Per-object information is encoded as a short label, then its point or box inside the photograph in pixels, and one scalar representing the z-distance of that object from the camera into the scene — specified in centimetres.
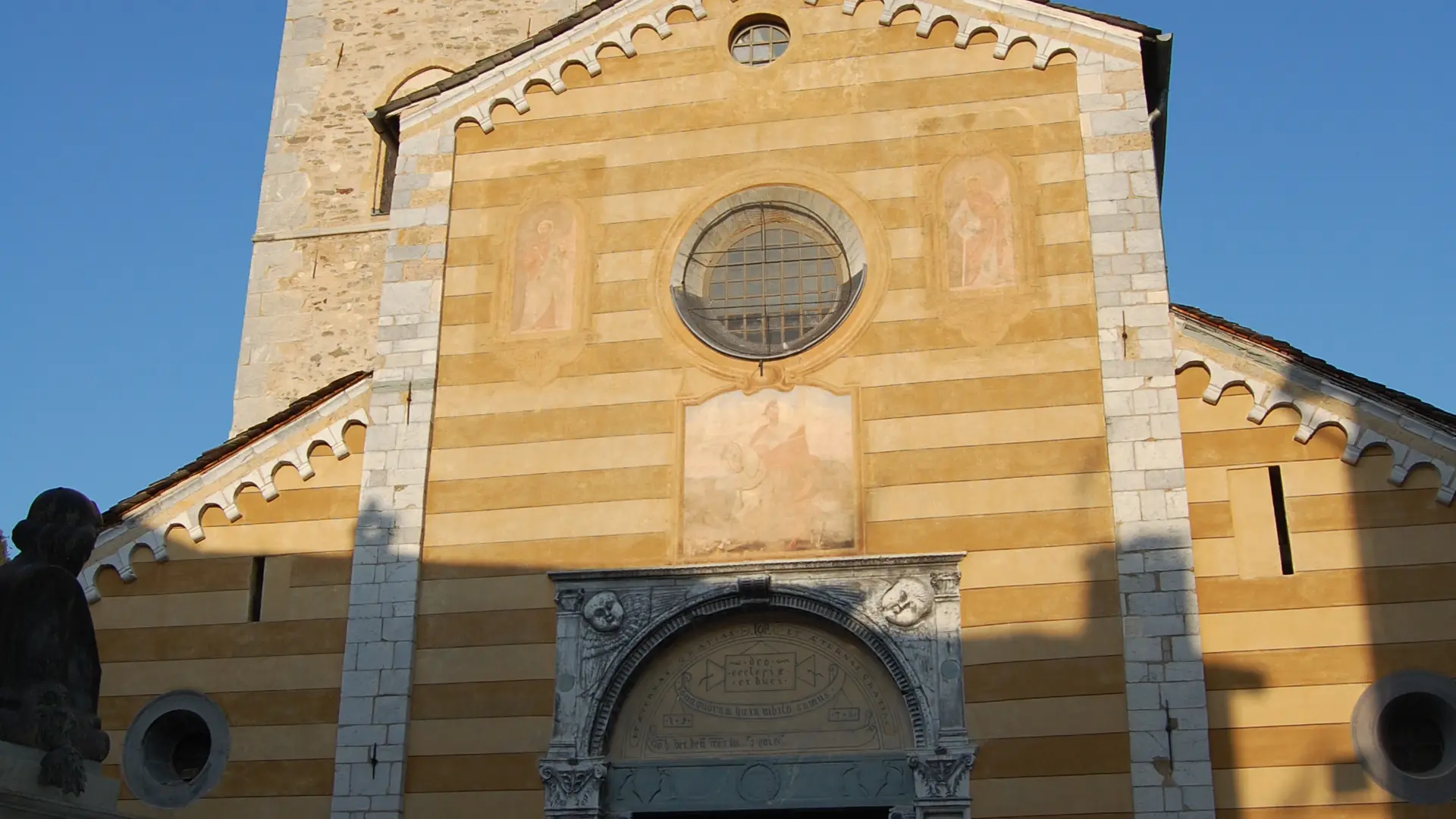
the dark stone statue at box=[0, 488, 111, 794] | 929
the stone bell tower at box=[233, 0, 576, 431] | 2298
